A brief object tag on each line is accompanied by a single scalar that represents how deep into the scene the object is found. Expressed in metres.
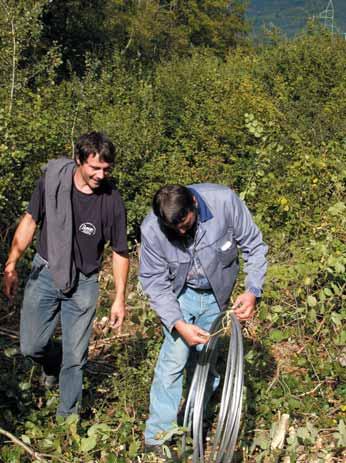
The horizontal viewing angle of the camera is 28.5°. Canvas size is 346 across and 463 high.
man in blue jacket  3.52
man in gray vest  3.70
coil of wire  3.25
